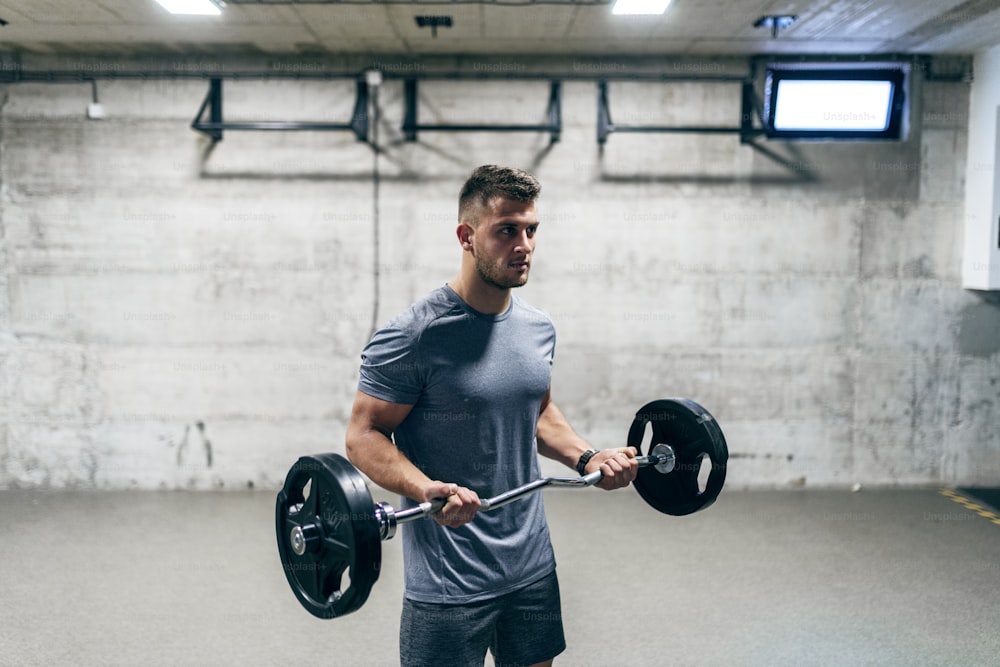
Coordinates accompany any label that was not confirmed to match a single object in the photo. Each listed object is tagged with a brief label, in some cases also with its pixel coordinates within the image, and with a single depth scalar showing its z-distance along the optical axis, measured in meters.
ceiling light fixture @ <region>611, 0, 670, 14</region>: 3.66
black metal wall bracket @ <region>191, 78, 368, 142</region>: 4.54
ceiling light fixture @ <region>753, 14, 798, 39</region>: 3.90
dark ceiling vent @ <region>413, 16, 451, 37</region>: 3.94
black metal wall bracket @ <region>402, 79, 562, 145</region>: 4.55
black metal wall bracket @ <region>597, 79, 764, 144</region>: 4.56
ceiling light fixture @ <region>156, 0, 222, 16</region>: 3.68
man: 1.54
